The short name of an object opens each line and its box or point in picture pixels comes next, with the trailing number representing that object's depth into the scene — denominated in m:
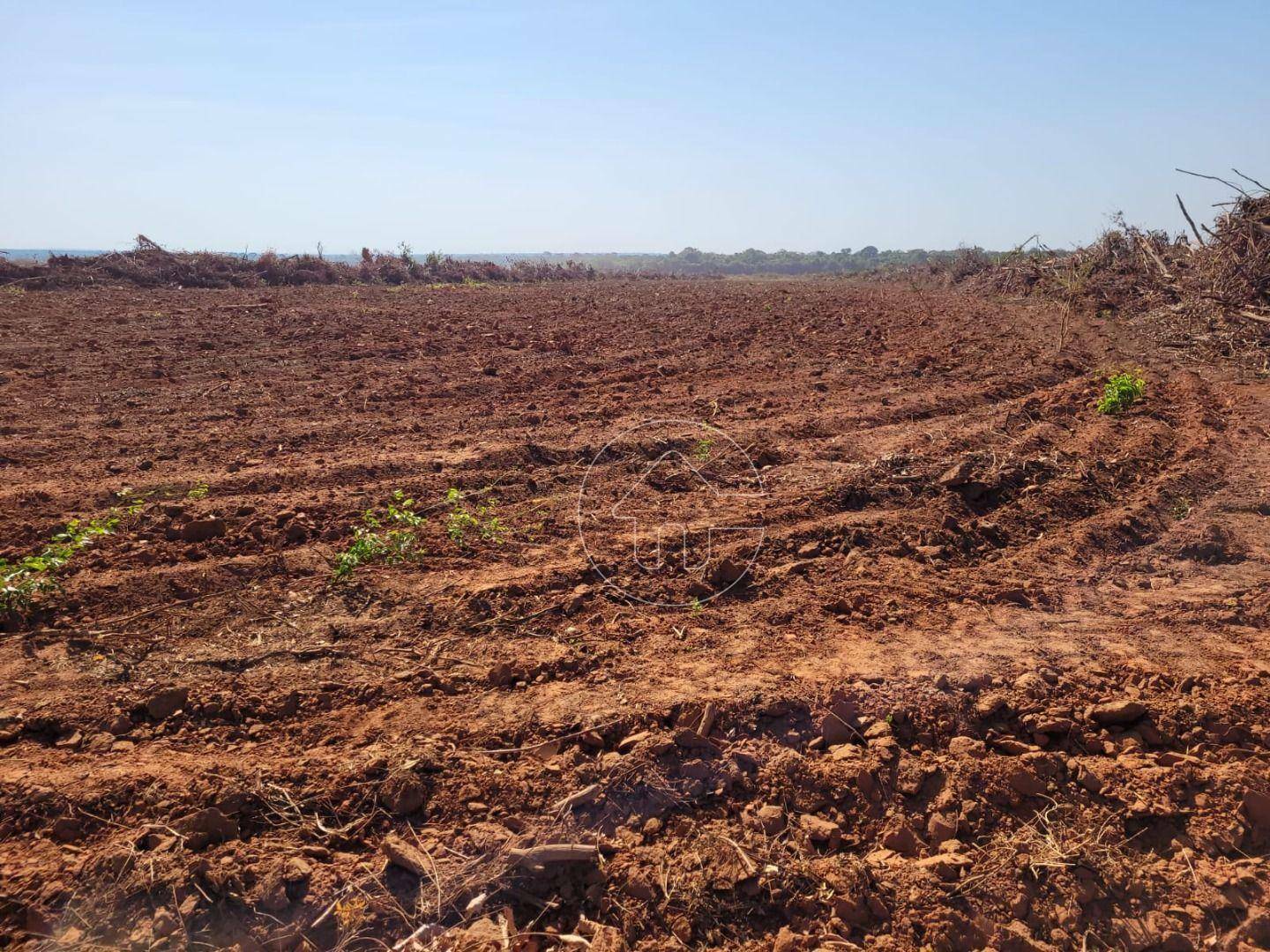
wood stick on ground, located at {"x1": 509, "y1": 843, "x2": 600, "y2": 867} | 2.61
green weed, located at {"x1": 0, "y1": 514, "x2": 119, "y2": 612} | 3.83
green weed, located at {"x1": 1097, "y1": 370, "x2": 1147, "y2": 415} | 7.49
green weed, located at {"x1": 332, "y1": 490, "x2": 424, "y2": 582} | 4.39
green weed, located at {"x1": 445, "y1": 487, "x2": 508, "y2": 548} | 4.85
